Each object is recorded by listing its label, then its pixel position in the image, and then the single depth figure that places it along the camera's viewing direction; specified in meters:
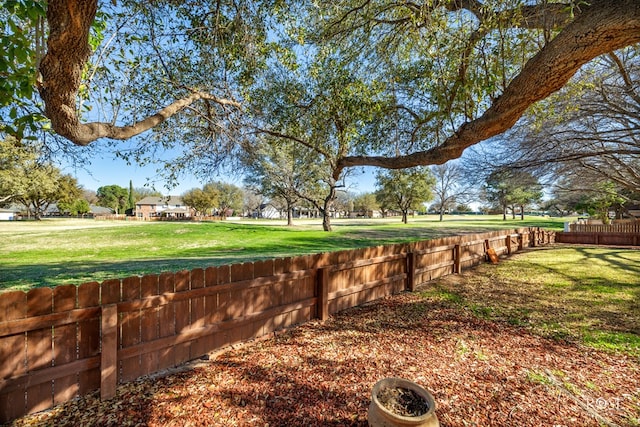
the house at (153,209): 78.81
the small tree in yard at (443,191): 42.38
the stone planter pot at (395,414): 2.07
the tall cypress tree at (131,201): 80.25
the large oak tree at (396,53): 2.72
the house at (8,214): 62.19
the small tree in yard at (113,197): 82.00
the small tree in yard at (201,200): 53.81
